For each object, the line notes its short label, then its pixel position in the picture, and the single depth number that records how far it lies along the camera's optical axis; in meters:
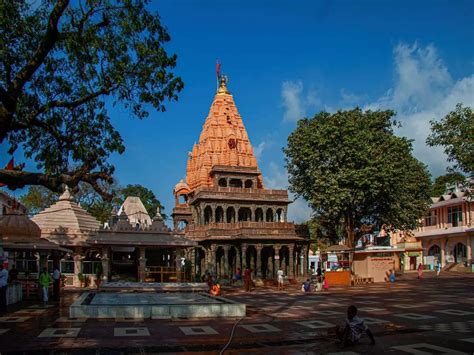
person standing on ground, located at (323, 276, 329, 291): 32.89
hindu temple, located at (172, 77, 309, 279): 49.78
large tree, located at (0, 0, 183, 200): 11.24
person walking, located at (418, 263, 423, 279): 44.59
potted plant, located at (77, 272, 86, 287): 37.47
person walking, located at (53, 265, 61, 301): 23.20
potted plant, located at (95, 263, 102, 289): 35.91
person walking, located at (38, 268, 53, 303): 21.94
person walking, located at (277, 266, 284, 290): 35.32
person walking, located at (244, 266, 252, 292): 32.81
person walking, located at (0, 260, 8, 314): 18.31
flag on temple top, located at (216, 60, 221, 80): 75.74
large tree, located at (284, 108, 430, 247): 39.16
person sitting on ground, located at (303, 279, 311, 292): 30.61
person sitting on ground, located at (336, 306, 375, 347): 11.28
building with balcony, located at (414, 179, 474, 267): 55.25
